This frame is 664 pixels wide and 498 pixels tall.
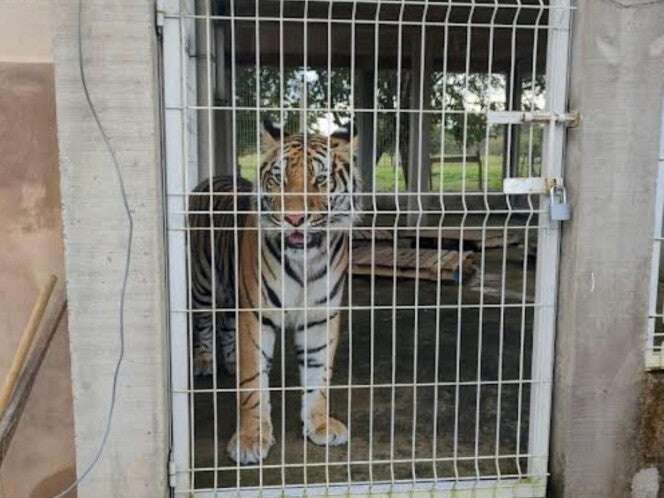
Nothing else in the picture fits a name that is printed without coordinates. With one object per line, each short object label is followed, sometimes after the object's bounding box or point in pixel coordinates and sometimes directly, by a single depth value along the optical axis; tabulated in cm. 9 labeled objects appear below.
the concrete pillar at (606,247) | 236
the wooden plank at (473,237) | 759
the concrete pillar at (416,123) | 913
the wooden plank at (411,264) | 660
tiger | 282
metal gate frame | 230
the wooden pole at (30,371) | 215
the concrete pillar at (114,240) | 216
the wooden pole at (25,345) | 215
